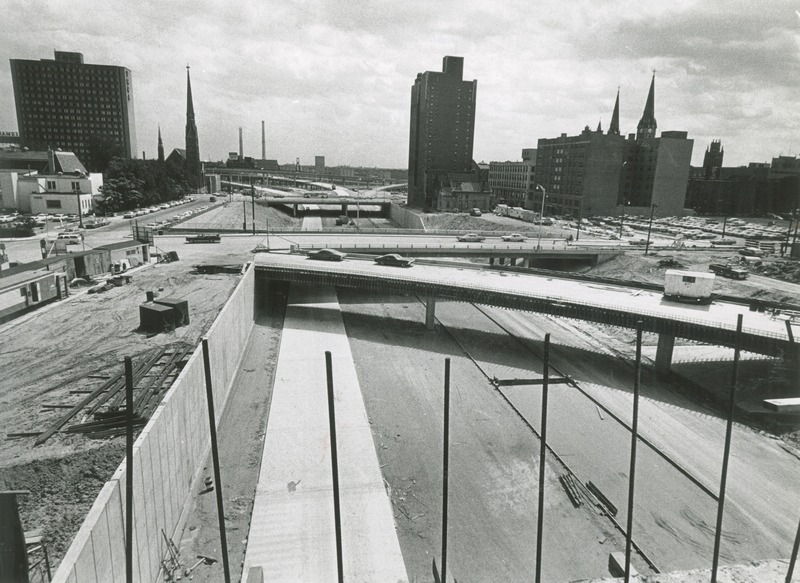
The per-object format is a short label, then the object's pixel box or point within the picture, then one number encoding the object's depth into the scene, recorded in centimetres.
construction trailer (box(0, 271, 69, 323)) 3039
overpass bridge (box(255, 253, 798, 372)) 2798
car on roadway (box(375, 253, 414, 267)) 4391
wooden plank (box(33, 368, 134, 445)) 1758
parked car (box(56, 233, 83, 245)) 5256
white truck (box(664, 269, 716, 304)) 3247
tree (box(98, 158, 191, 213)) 8619
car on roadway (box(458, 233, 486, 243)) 6738
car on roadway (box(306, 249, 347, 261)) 4662
